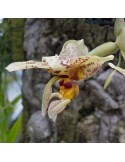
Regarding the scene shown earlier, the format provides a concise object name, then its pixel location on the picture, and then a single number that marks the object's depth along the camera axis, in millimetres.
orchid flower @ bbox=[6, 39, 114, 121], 480
